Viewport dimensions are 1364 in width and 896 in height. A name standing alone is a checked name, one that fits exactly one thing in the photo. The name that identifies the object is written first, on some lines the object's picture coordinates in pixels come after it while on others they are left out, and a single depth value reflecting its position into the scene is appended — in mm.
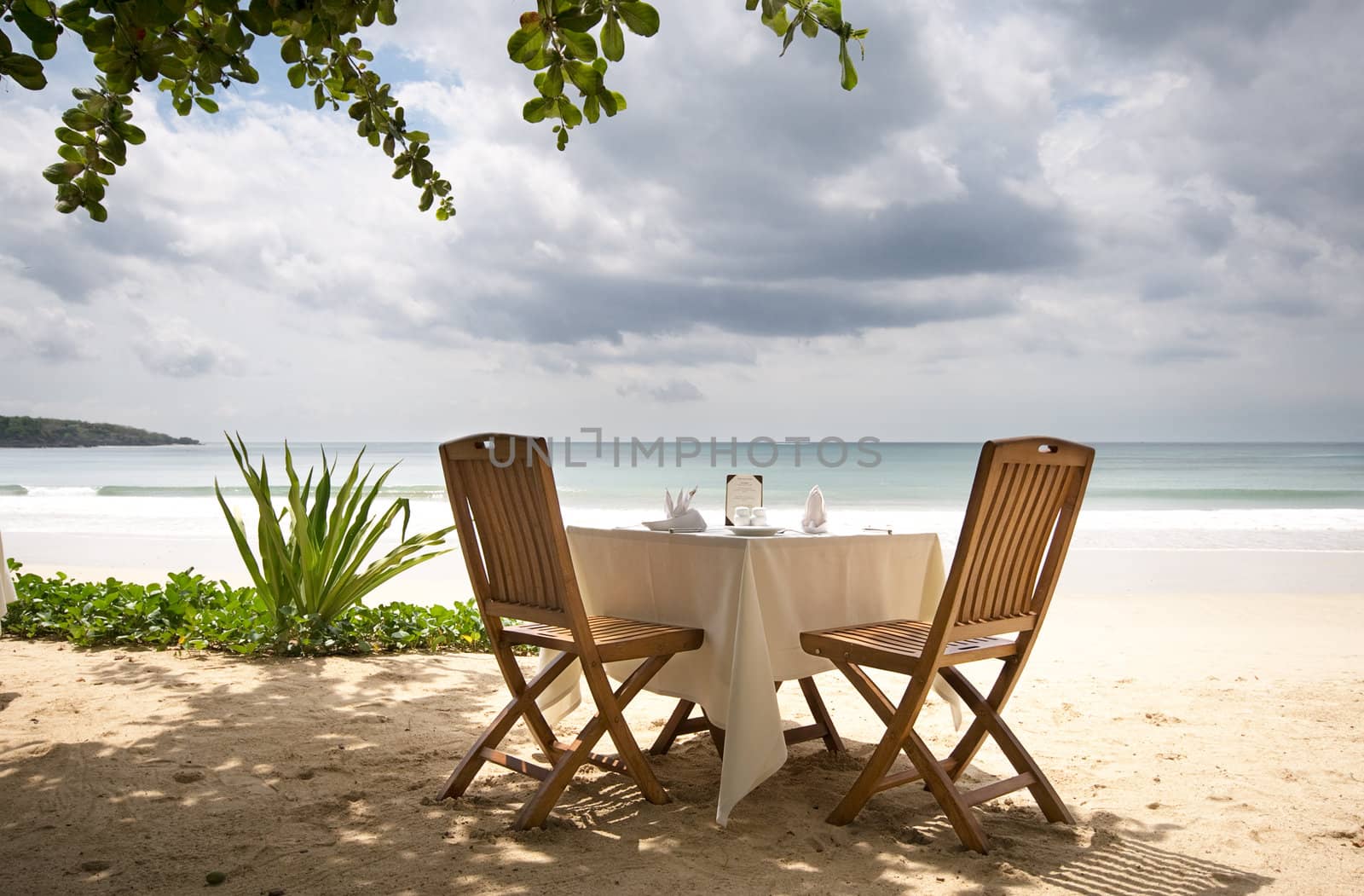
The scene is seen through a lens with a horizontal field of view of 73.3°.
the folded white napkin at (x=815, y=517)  3018
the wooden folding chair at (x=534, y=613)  2449
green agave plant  4453
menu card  3299
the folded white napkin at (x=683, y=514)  2934
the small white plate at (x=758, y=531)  2891
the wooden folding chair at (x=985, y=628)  2305
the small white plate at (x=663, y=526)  2916
